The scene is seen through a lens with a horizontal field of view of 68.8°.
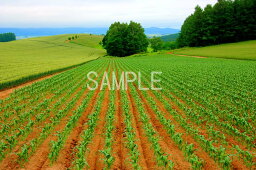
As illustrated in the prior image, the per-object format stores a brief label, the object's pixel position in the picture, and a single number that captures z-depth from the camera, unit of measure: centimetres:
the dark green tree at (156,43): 11412
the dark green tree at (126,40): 8294
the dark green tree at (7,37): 16562
